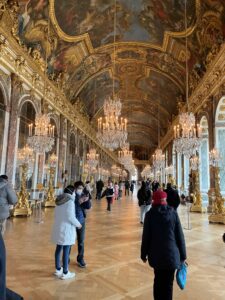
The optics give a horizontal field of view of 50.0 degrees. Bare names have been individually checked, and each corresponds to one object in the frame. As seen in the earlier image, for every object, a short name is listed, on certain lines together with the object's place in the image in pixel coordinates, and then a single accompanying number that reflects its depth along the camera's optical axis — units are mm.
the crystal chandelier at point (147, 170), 31778
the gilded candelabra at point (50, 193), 13078
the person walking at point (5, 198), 4551
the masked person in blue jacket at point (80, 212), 4148
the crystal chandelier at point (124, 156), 17034
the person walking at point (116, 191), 20028
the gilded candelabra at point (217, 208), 8734
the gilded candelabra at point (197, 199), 12242
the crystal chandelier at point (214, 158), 9820
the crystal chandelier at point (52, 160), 14000
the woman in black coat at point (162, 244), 2414
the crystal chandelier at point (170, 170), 21367
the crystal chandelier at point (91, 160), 19555
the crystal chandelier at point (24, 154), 10460
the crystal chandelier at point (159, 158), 20094
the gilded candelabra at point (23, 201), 9328
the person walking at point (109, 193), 11766
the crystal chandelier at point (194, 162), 12677
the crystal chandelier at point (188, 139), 9078
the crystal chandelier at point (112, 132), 9031
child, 3592
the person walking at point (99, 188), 18525
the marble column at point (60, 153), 15555
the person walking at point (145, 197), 8172
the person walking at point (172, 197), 7582
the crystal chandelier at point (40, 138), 9453
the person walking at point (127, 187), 27344
